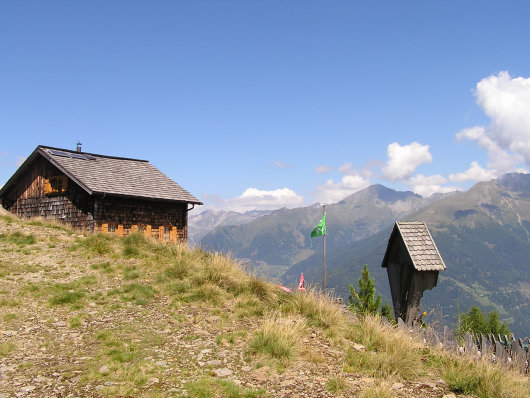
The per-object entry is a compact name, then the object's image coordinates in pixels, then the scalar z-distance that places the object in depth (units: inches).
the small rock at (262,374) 252.5
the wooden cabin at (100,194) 951.0
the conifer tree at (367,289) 896.3
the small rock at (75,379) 237.9
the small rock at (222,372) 254.4
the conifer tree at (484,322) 1305.0
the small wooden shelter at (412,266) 366.6
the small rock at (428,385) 251.4
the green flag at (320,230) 708.7
